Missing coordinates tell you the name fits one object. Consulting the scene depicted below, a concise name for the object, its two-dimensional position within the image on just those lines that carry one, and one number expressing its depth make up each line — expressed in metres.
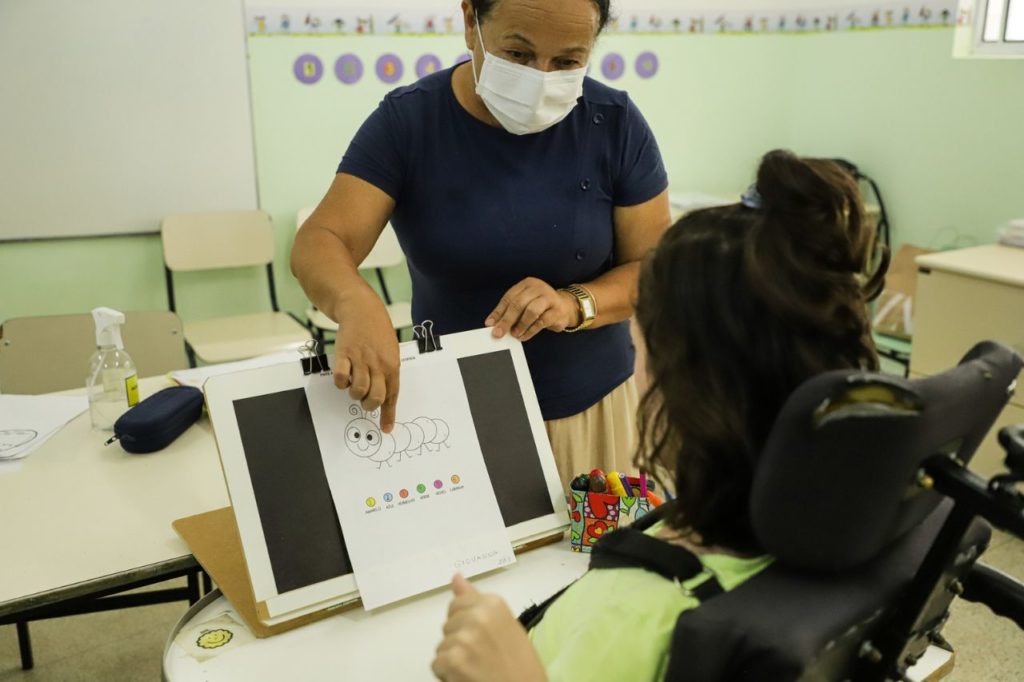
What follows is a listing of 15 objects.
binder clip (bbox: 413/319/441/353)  1.18
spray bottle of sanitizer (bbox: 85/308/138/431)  1.62
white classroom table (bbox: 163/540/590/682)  0.96
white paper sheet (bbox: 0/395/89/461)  1.53
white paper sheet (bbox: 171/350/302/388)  1.72
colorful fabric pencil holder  1.15
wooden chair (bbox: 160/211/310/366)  3.12
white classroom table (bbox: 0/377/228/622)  1.15
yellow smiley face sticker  1.00
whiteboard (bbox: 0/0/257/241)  3.02
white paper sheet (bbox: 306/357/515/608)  1.07
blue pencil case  1.50
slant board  1.02
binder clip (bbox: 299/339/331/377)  1.10
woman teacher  1.26
